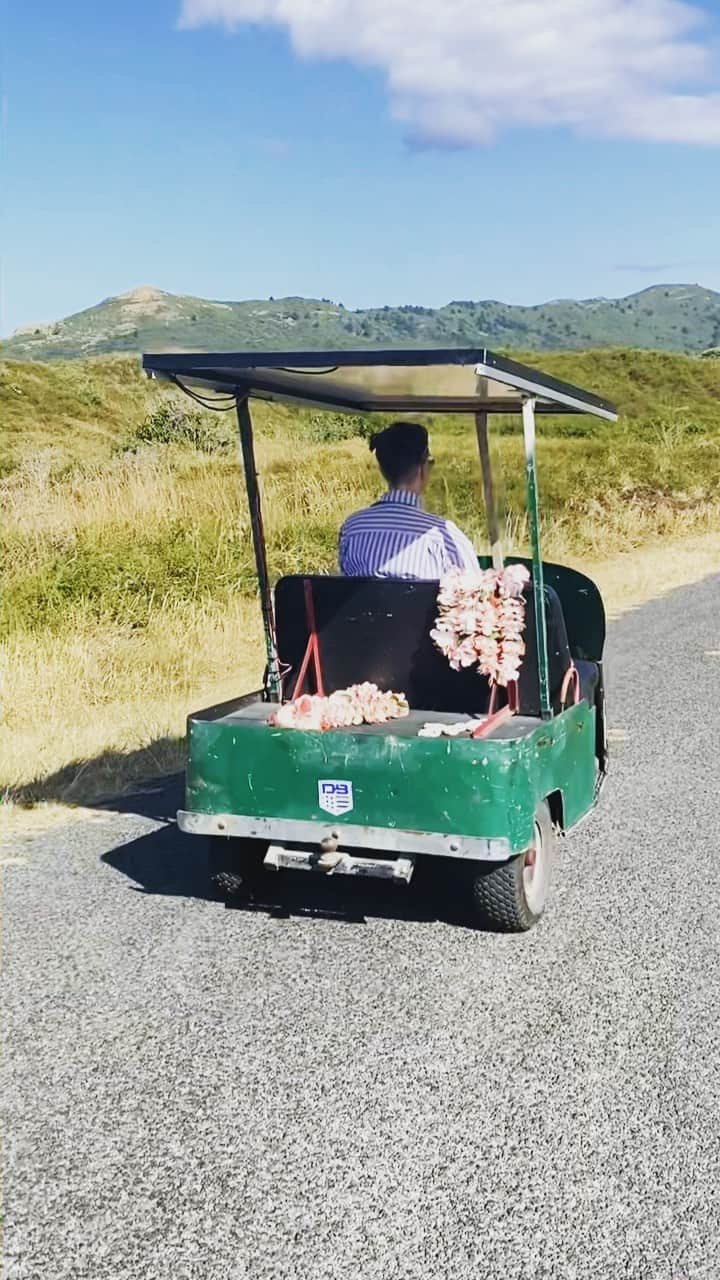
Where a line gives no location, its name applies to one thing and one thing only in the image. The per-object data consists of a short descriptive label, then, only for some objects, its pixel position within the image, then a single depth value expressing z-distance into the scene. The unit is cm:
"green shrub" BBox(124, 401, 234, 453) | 2545
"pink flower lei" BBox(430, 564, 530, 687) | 473
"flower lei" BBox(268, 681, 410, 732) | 477
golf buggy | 433
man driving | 511
